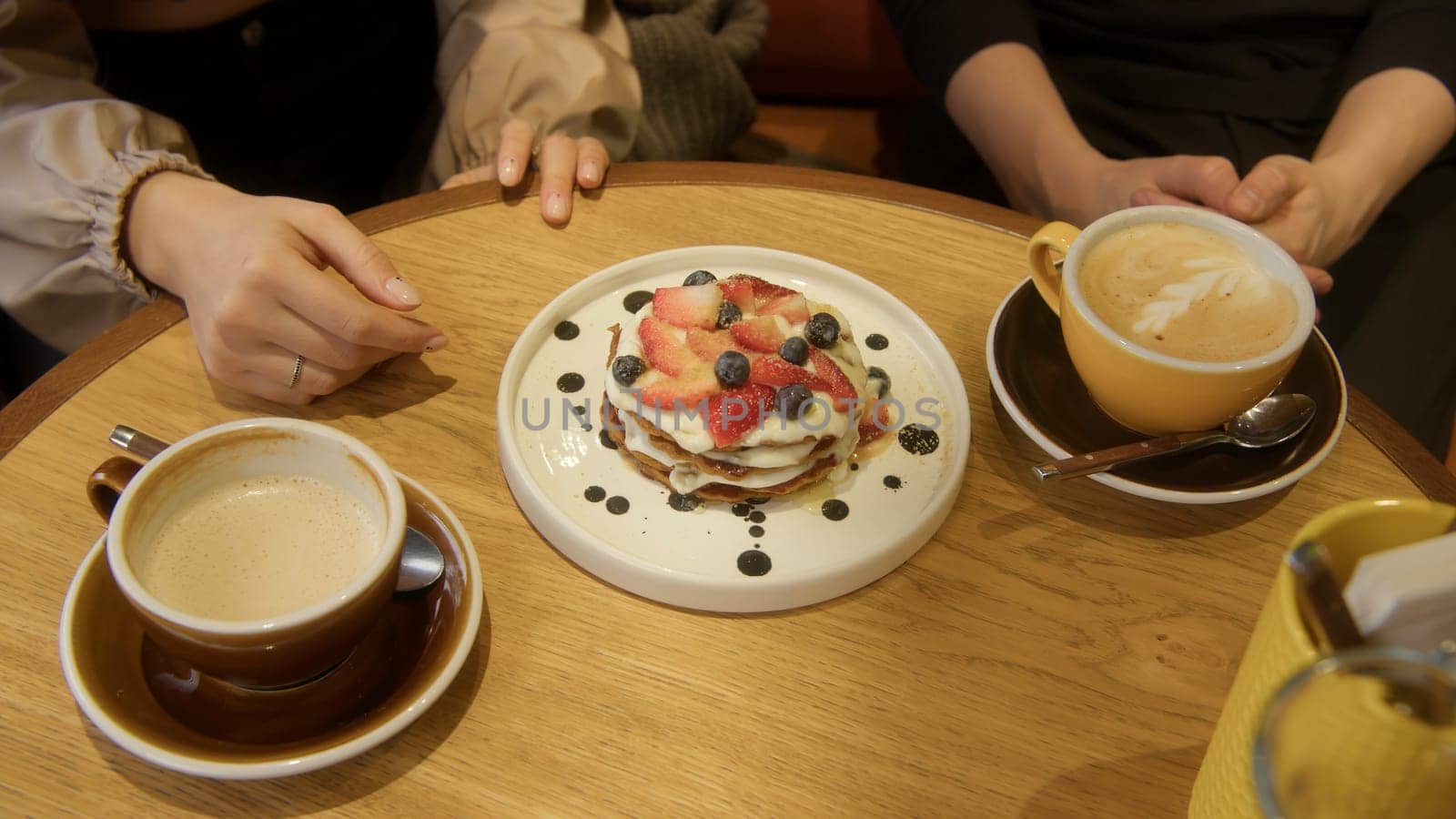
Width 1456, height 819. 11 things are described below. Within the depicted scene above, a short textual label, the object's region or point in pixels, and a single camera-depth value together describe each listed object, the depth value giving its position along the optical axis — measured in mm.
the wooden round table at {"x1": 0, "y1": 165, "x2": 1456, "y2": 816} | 859
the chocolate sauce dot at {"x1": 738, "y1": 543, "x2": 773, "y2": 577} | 1001
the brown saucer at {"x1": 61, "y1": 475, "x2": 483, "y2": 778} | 776
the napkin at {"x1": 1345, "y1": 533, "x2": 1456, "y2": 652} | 551
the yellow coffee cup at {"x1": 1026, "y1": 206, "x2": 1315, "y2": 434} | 1003
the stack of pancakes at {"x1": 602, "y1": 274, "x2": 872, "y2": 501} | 1015
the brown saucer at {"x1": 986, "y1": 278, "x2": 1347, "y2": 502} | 1053
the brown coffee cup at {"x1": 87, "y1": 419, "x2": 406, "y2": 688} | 747
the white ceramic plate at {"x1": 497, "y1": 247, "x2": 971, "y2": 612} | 990
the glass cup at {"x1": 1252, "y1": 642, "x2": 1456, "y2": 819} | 511
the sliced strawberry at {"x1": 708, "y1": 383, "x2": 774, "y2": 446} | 1006
